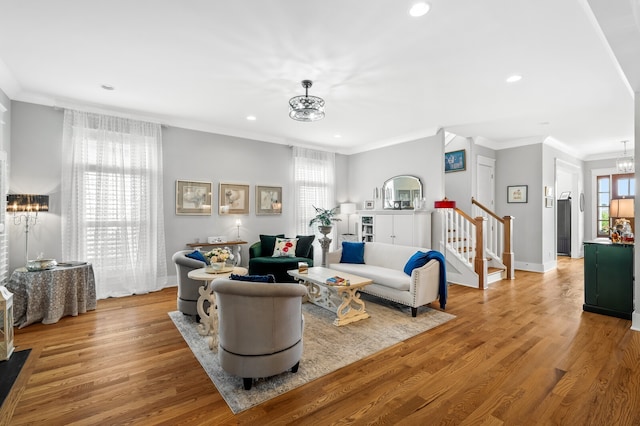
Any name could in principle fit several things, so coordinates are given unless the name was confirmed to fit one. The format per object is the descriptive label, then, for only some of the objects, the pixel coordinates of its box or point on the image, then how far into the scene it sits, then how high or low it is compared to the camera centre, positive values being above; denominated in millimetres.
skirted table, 3516 -973
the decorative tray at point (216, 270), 3250 -626
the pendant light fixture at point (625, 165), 6297 +1028
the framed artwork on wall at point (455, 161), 6523 +1166
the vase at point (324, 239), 6414 -559
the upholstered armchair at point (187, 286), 3604 -884
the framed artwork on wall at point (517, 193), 6656 +449
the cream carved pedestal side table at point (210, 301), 3014 -953
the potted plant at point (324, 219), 6438 -128
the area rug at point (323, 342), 2248 -1312
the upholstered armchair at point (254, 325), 2168 -836
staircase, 5277 -695
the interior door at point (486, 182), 6660 +714
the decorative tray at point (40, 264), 3676 -638
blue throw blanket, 3944 -821
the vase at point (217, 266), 3297 -586
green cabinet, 3709 -840
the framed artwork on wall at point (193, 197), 5316 +290
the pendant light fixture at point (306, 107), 3338 +1192
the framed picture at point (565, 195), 8161 +504
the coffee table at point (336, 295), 3572 -1083
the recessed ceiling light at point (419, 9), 2277 +1588
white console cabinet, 5645 -269
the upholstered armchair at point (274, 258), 5154 -808
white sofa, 3762 -855
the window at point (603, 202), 7965 +302
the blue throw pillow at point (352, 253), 5039 -671
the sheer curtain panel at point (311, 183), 6738 +703
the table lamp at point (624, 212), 3586 +16
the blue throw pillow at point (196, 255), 3881 -553
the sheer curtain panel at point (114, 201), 4398 +189
